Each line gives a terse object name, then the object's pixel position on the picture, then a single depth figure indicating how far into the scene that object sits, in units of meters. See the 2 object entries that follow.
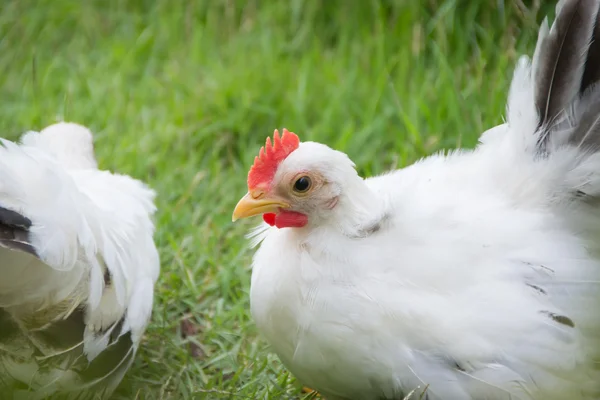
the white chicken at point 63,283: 2.20
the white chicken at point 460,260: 2.27
